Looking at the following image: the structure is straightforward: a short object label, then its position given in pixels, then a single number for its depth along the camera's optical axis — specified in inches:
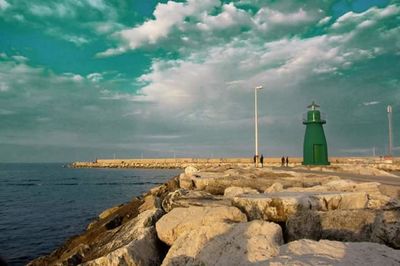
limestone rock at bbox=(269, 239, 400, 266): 179.5
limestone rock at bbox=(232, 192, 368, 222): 308.8
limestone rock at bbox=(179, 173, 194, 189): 562.3
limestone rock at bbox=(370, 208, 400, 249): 235.3
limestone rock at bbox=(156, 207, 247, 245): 285.7
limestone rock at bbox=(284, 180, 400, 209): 342.6
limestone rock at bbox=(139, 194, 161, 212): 444.3
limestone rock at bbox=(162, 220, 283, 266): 214.1
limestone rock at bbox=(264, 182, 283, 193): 410.9
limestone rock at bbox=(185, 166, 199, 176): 774.5
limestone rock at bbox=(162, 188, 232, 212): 354.3
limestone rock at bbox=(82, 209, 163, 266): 257.0
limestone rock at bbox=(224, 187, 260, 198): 397.4
